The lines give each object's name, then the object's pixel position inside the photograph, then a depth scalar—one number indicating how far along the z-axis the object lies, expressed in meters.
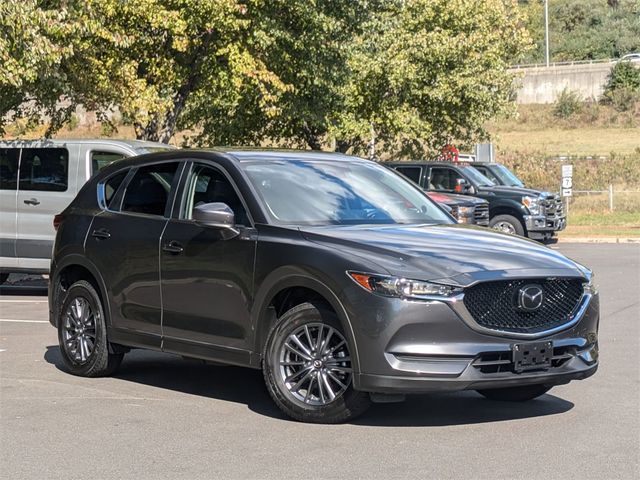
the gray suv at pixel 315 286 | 7.36
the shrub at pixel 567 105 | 83.56
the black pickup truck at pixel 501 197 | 27.27
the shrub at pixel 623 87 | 82.44
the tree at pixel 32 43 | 18.33
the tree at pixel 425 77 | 35.09
